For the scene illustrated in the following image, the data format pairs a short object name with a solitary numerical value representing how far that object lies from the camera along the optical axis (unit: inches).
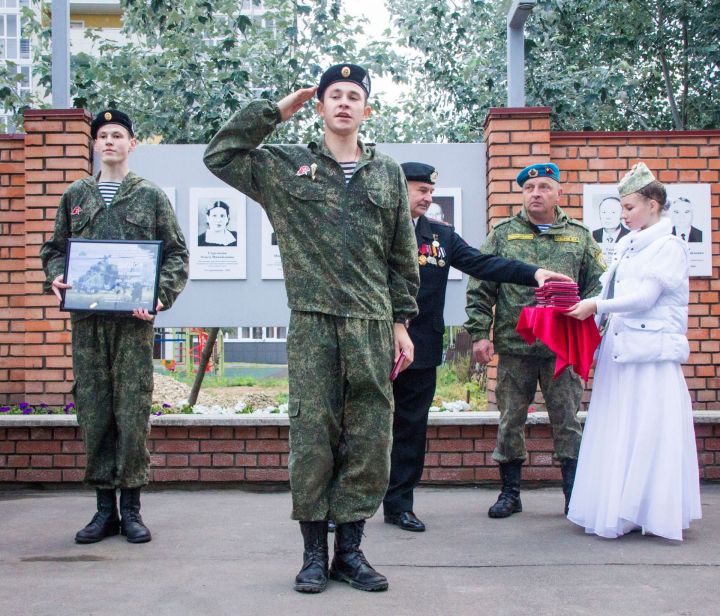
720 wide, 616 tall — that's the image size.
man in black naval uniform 200.1
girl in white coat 182.2
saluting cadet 143.8
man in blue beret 205.8
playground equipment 493.0
